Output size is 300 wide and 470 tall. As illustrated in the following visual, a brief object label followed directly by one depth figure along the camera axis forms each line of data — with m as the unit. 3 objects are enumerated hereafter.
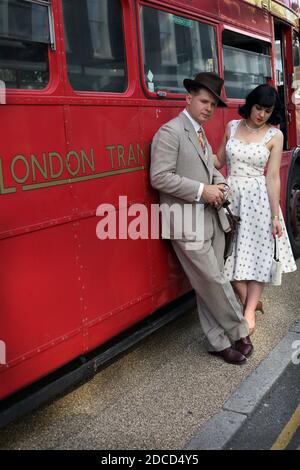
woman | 3.75
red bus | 2.48
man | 3.31
